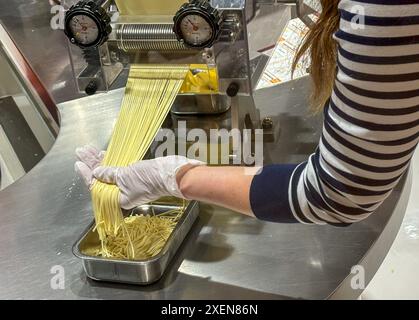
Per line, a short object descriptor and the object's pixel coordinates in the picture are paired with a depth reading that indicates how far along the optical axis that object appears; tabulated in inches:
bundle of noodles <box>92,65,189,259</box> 44.6
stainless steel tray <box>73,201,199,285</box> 41.7
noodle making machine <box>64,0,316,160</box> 42.7
